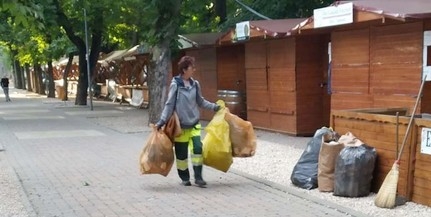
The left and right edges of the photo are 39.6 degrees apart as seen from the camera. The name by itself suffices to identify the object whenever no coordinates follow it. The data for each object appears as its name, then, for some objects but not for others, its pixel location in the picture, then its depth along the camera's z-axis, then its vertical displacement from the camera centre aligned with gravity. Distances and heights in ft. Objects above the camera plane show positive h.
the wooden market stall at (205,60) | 55.77 +0.10
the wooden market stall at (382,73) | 21.13 -0.94
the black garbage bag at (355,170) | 21.80 -4.14
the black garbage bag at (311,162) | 24.06 -4.25
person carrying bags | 24.79 -2.14
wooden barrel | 52.26 -3.83
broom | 20.27 -4.49
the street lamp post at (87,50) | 70.03 +1.70
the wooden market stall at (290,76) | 42.50 -1.25
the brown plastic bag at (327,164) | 22.77 -4.07
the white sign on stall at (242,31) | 43.55 +2.15
